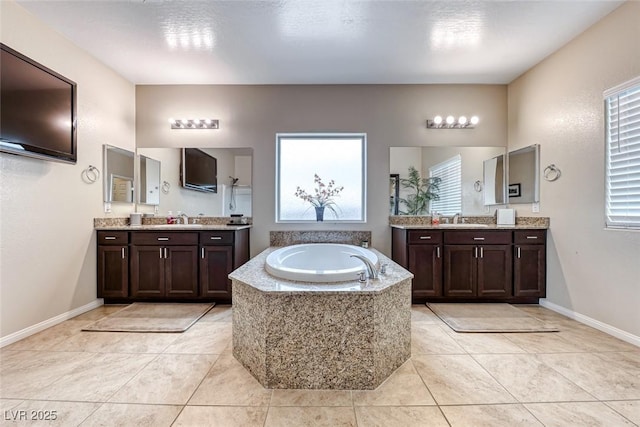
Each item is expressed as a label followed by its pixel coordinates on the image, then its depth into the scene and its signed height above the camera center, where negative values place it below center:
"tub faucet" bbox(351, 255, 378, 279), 1.83 -0.40
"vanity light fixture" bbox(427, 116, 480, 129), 3.51 +1.12
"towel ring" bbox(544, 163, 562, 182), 2.85 +0.40
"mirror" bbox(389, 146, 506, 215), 3.57 +0.49
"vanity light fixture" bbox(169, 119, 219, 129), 3.54 +1.11
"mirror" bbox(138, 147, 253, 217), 3.57 +0.31
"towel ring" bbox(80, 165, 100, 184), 2.85 +0.37
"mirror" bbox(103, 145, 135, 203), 3.15 +0.41
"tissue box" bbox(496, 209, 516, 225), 3.34 -0.07
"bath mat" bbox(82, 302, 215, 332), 2.44 -1.04
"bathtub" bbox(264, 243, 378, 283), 2.66 -0.48
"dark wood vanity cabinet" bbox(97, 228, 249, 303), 3.03 -0.63
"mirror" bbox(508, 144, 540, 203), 3.14 +0.43
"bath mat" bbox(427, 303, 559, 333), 2.44 -1.03
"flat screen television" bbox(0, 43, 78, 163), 2.06 +0.82
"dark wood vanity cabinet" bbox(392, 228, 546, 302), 3.04 -0.60
